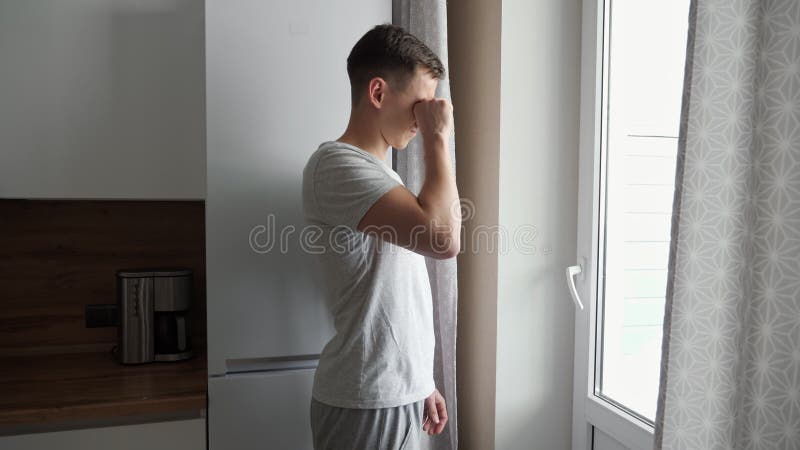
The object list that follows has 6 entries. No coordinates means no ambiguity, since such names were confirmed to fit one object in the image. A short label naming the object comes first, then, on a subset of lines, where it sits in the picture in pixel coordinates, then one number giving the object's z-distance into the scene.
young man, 1.01
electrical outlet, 1.76
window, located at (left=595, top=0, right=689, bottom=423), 1.20
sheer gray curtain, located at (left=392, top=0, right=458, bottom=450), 1.46
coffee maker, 1.59
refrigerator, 1.32
